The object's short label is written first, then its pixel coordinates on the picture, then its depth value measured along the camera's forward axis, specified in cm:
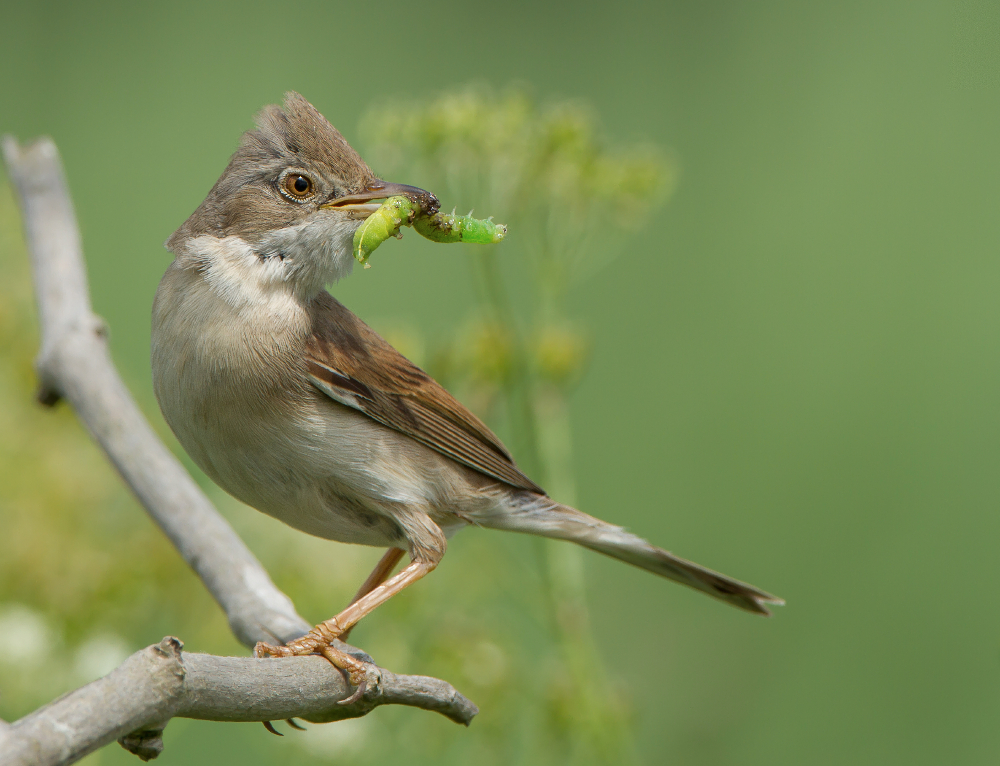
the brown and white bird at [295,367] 318
